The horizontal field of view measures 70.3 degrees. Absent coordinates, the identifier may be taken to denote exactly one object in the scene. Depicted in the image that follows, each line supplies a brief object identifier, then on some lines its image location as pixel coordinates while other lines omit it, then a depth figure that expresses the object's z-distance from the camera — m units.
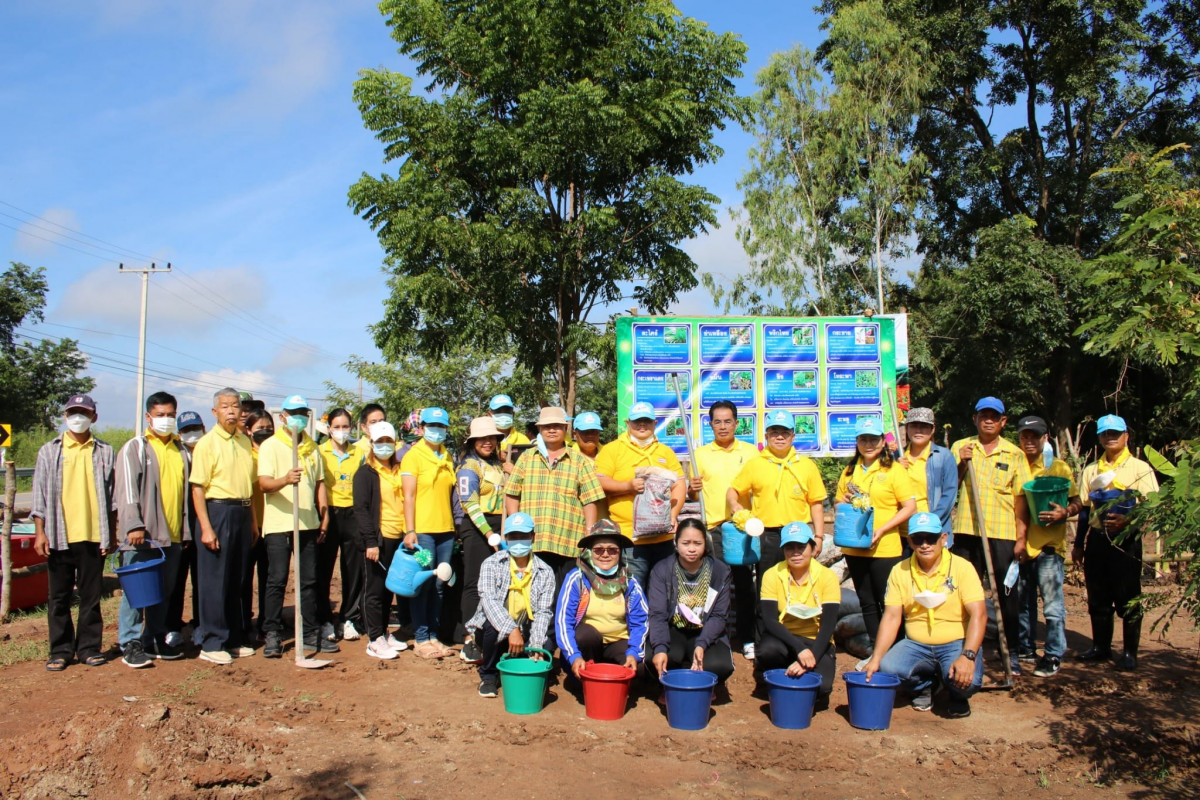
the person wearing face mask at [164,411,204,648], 6.52
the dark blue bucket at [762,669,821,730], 5.18
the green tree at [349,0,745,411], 14.82
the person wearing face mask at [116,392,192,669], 6.04
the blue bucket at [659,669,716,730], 5.09
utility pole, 30.17
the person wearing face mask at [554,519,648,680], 5.57
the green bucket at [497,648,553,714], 5.30
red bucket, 5.25
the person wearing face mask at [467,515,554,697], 5.68
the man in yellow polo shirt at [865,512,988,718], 5.38
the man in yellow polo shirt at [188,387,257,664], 6.24
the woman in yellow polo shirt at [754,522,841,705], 5.54
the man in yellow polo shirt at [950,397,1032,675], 6.39
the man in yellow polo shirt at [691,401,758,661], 6.71
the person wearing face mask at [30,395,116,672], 5.89
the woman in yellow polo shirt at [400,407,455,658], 6.64
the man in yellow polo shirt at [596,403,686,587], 6.37
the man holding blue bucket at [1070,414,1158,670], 6.11
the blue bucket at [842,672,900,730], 5.11
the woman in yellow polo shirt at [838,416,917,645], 6.23
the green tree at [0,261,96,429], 33.56
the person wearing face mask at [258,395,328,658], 6.51
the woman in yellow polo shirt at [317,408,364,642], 7.02
